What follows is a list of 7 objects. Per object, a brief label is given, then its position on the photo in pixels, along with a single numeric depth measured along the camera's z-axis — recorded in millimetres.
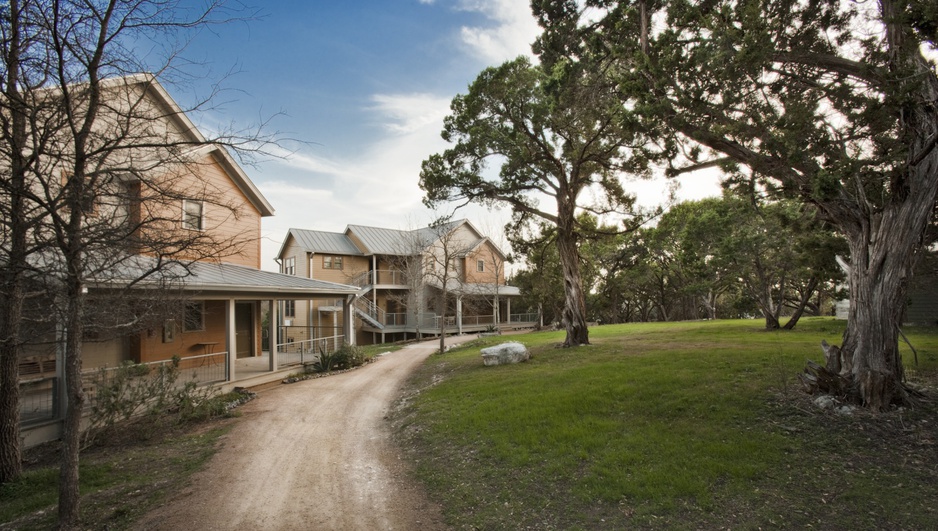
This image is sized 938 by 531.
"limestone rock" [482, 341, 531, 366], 14094
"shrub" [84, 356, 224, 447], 8445
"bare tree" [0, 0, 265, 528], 5172
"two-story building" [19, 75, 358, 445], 5797
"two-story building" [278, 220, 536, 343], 29953
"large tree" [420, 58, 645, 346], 12734
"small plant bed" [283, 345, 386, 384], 16031
